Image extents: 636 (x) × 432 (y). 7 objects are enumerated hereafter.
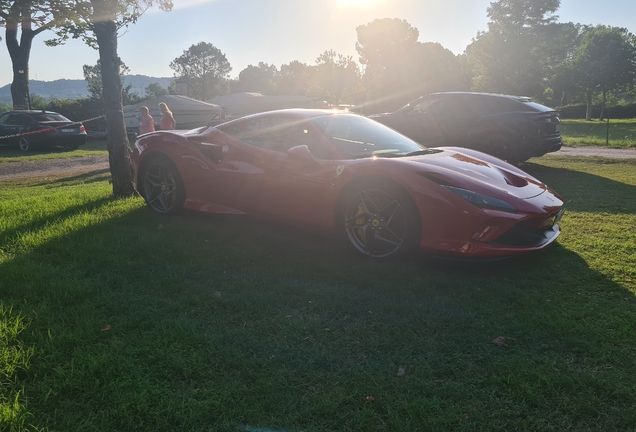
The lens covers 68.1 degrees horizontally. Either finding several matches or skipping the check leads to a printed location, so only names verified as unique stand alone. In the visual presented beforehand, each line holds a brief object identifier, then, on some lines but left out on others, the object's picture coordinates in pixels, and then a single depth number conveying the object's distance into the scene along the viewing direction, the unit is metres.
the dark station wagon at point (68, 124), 16.64
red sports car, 3.65
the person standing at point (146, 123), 11.43
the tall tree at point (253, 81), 123.79
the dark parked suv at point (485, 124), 9.02
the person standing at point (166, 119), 11.31
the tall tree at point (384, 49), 55.97
